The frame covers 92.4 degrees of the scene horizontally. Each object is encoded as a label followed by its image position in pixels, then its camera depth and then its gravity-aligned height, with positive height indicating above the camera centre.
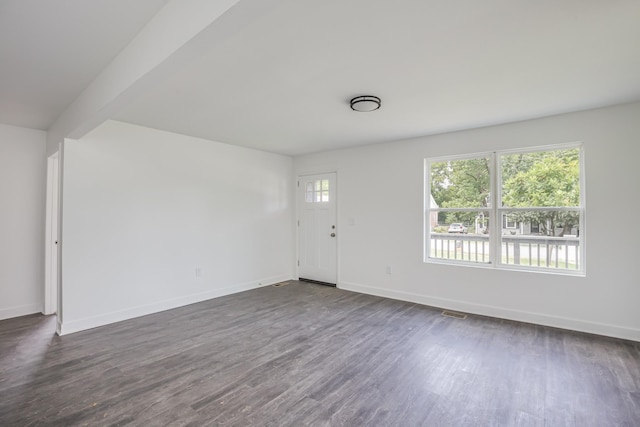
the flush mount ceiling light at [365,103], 2.93 +1.08
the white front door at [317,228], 5.55 -0.27
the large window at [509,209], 3.57 +0.06
